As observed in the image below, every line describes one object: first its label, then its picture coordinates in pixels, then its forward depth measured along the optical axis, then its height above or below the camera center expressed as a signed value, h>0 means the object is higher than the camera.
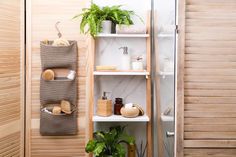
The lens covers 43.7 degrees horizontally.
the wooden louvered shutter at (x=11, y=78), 2.14 +0.03
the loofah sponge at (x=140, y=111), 2.45 -0.25
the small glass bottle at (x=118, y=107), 2.48 -0.22
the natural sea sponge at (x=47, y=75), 2.44 +0.05
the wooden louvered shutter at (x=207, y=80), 1.61 +0.00
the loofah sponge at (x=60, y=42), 2.44 +0.32
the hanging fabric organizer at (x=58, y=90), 2.45 -0.08
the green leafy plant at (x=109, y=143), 2.28 -0.49
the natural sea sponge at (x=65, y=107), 2.46 -0.22
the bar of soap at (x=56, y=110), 2.44 -0.24
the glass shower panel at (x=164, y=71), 1.73 +0.06
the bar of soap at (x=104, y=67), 2.39 +0.11
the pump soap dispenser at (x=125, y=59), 2.46 +0.18
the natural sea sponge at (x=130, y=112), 2.35 -0.25
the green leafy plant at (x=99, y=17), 2.33 +0.53
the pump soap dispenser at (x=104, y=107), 2.40 -0.21
